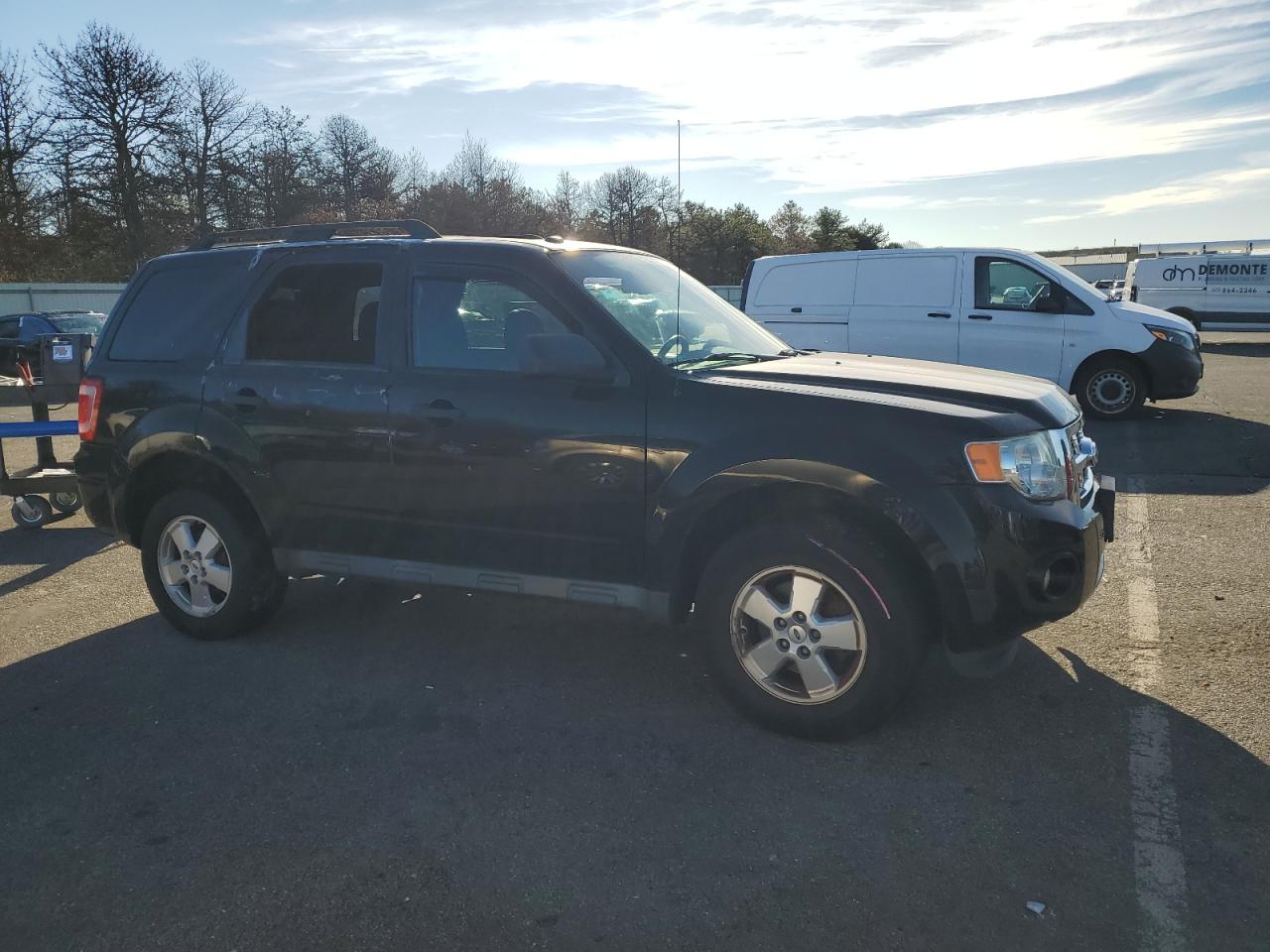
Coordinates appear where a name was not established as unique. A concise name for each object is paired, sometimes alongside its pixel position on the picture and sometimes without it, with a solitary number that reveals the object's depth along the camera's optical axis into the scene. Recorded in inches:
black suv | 140.3
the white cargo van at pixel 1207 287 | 928.3
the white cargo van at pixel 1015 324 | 441.7
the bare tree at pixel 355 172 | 1674.5
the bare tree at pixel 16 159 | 1299.2
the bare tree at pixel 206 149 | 1439.5
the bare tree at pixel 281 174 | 1493.6
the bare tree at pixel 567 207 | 1641.2
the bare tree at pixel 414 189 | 1692.5
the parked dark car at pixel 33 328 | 789.2
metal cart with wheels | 299.1
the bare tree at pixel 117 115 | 1302.9
